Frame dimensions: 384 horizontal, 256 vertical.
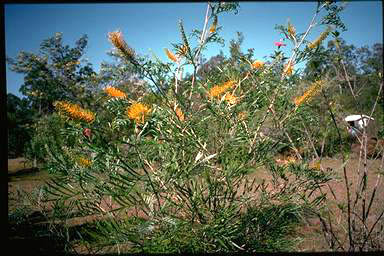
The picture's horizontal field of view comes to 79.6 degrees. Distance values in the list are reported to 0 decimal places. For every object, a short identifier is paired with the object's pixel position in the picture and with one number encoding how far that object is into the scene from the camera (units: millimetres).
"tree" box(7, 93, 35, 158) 18703
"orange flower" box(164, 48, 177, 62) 1424
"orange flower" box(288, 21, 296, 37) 1457
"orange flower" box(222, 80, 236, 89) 1227
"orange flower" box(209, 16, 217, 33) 1537
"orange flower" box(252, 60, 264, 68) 1399
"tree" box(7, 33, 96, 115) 9812
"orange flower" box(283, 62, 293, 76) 1360
